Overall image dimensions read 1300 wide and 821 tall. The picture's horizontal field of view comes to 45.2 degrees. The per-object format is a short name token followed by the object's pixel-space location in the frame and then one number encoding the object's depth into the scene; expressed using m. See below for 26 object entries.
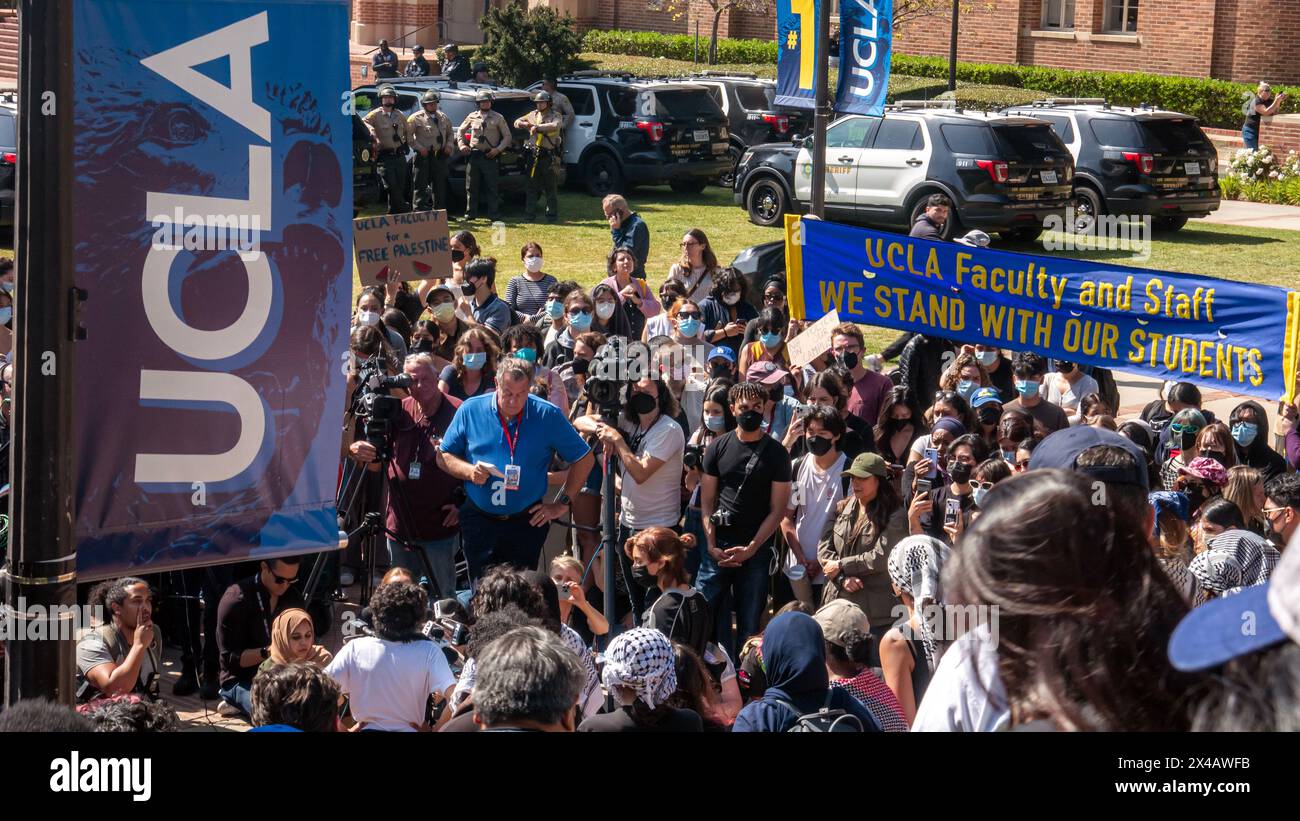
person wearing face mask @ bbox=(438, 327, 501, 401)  9.88
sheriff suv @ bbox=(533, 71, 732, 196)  23.62
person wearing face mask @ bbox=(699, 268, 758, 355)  12.19
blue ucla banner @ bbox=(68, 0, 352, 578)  4.18
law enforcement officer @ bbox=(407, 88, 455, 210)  20.92
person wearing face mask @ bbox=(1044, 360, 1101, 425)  10.09
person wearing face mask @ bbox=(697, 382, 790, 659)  8.09
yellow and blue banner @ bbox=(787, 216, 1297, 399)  8.70
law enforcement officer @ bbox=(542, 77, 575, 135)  23.44
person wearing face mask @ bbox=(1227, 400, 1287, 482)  8.58
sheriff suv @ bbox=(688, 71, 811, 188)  26.41
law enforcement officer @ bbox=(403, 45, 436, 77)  34.38
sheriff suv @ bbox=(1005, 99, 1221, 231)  21.00
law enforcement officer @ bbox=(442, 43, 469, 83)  30.72
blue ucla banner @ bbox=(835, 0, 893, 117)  12.89
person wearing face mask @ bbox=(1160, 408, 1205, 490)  8.40
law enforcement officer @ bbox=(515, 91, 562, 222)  21.86
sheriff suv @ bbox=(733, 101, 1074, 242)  19.52
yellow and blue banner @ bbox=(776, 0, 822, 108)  12.98
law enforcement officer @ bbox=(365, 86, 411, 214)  20.95
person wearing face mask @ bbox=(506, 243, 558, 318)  13.05
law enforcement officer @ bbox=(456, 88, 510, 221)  21.42
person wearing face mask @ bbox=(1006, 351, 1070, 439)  9.17
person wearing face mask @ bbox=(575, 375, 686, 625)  8.45
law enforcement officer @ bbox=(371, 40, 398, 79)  34.06
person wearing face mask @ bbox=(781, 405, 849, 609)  8.26
